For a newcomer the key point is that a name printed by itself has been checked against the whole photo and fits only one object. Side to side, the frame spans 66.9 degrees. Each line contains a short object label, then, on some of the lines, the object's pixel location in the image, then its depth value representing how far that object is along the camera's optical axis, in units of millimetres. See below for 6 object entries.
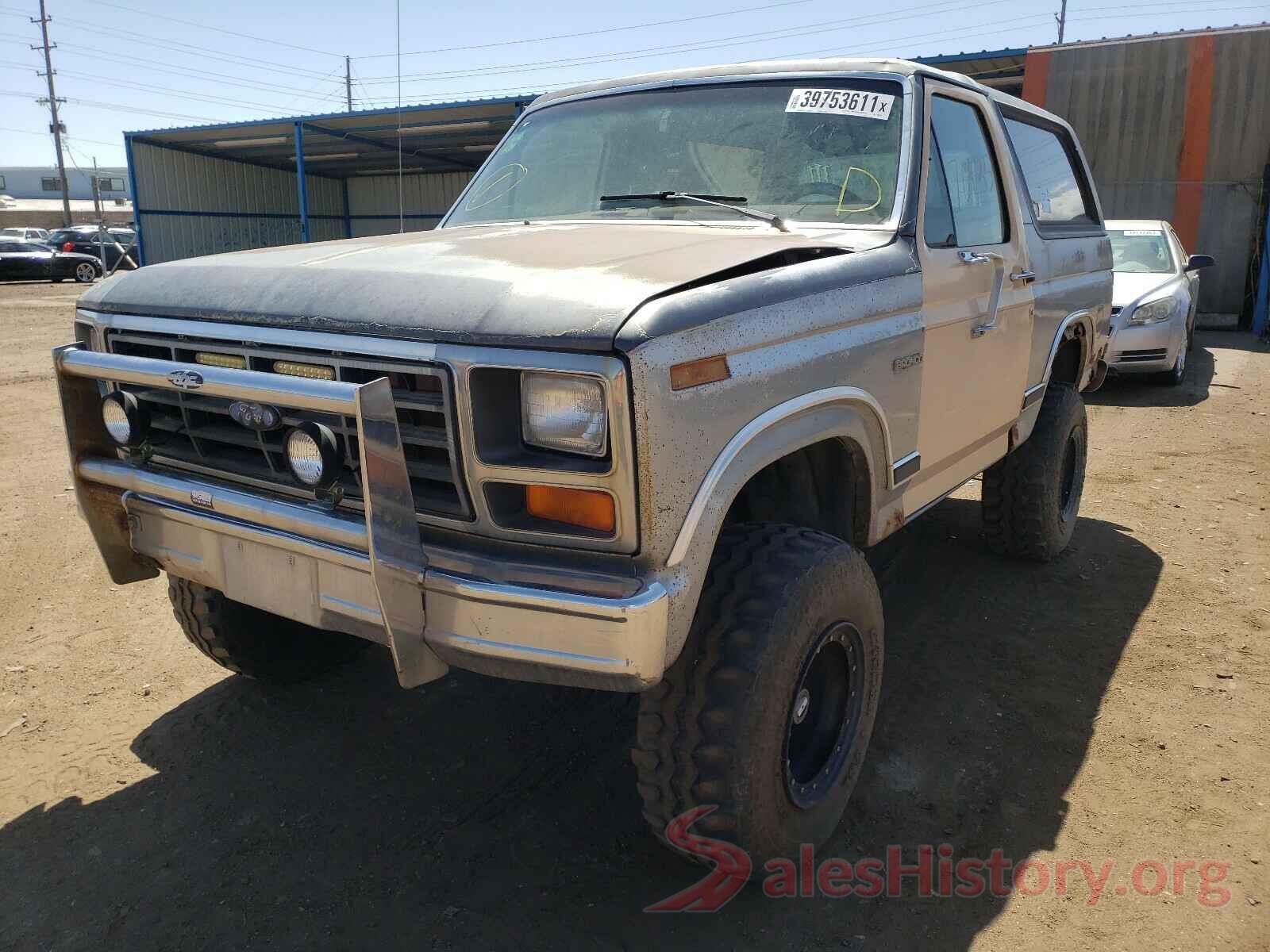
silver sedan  9461
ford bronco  2031
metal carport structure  19234
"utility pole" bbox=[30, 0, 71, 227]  50506
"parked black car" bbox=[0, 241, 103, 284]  26844
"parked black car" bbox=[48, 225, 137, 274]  27906
